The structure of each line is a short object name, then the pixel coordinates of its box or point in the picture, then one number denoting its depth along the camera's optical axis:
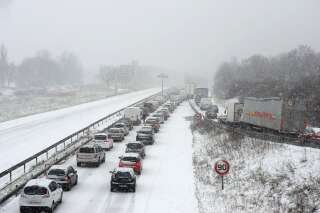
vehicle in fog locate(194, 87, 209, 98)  127.11
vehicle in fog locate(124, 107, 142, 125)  62.67
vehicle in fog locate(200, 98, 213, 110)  95.06
